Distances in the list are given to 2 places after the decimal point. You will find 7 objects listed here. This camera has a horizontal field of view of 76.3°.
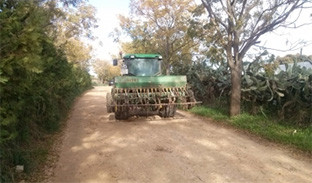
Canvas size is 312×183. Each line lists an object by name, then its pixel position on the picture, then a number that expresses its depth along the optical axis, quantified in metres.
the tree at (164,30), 12.50
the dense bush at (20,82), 2.63
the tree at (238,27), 6.32
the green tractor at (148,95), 6.46
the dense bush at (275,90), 5.88
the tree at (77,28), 14.07
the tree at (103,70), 43.64
